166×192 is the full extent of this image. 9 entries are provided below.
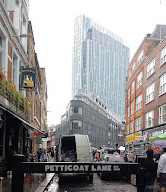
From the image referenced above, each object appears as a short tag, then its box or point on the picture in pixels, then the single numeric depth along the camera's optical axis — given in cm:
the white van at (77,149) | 1307
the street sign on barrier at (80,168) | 425
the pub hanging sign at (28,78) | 1445
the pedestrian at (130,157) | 1638
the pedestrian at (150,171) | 632
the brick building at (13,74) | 1108
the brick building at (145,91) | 2345
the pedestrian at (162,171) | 639
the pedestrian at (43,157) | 2110
